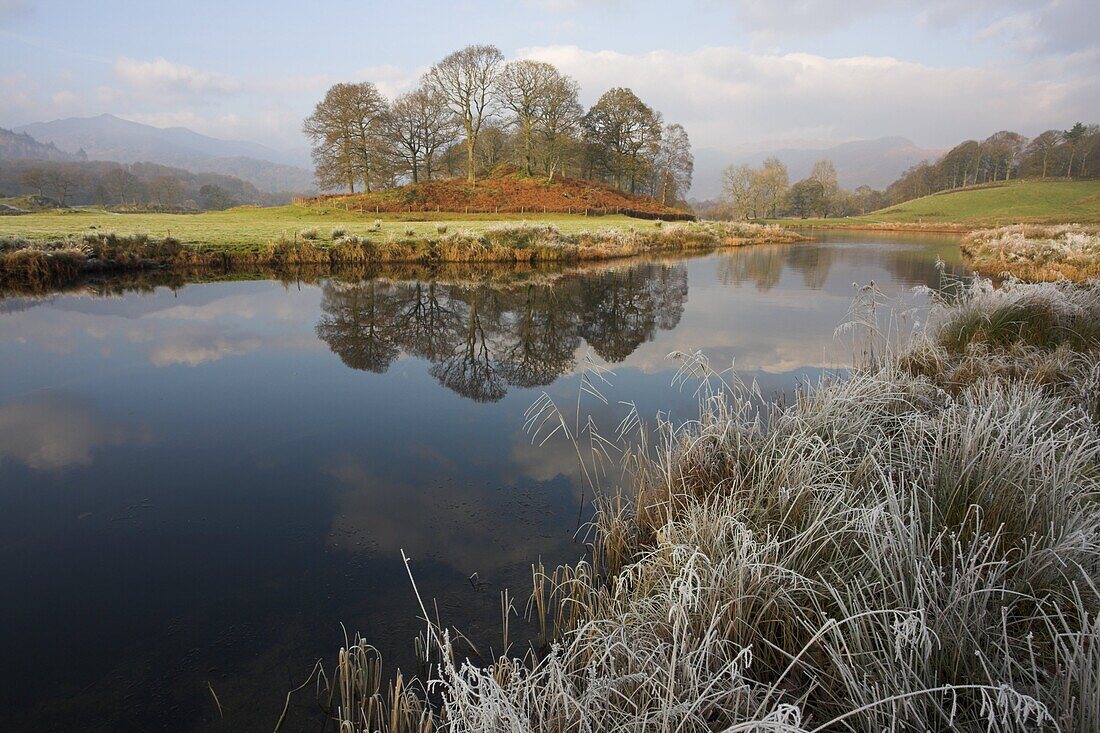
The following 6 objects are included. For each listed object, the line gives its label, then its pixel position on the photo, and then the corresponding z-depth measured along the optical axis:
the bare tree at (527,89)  47.53
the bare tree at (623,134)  53.59
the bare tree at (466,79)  46.97
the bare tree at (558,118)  47.91
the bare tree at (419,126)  46.44
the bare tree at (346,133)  42.50
